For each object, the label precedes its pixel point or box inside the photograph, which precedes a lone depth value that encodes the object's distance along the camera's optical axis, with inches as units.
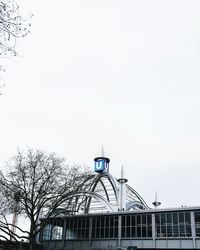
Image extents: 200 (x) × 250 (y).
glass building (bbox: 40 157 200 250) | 1364.4
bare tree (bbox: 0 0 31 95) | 313.6
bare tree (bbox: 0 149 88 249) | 1397.6
